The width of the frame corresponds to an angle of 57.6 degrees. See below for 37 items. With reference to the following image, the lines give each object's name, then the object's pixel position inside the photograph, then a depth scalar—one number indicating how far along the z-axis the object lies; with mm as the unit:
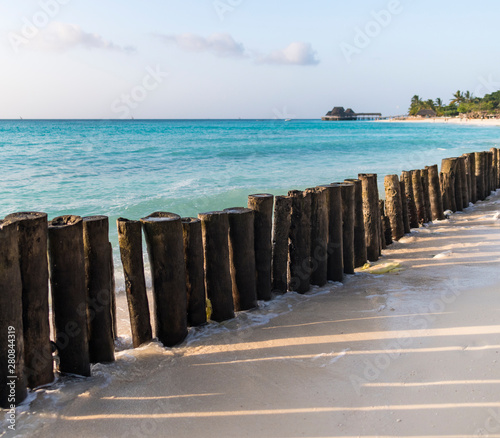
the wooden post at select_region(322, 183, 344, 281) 5668
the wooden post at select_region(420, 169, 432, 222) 8945
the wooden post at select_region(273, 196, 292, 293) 5188
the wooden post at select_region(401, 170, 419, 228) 8578
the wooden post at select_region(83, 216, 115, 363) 3801
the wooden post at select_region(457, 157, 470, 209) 10297
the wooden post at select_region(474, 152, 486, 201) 11797
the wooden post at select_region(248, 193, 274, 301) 4949
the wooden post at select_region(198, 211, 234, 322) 4504
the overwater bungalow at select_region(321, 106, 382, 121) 172875
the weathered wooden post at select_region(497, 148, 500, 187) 13417
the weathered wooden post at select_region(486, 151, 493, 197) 12263
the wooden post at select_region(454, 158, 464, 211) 10367
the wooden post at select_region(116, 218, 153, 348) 4043
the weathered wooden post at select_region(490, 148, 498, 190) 13091
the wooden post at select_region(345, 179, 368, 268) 6207
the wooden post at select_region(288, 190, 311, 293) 5273
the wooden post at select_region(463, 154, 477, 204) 10922
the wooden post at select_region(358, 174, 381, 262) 6680
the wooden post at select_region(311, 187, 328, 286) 5422
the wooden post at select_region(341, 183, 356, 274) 5949
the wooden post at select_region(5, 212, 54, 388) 3324
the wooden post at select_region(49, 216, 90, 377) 3553
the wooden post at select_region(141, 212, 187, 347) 4035
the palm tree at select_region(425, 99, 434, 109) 151750
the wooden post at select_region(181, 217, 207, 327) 4336
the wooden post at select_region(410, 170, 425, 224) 8664
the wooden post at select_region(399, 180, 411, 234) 8036
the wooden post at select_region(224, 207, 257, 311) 4691
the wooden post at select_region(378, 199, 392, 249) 7615
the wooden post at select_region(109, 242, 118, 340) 4287
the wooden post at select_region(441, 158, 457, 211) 9961
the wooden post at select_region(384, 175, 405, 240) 7764
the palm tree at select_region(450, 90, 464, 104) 133625
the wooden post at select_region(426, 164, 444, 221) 9328
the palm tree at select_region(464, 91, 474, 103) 132000
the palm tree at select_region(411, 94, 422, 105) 159875
